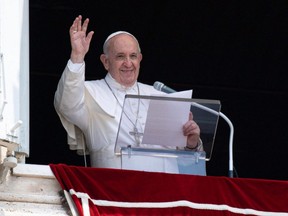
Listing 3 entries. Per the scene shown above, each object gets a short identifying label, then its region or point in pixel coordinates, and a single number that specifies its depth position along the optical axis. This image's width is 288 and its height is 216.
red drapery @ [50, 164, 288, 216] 12.93
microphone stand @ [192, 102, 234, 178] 13.45
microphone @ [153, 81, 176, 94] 14.11
